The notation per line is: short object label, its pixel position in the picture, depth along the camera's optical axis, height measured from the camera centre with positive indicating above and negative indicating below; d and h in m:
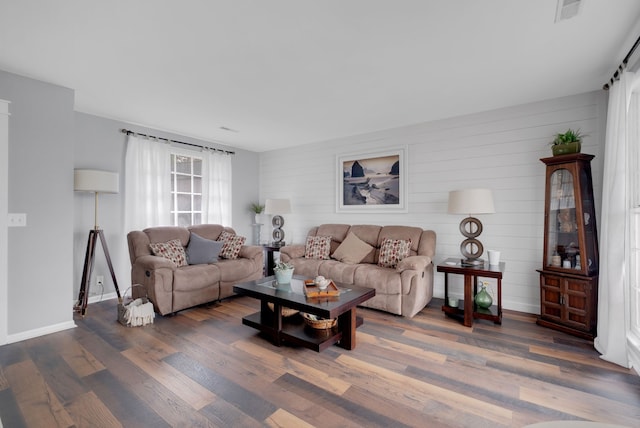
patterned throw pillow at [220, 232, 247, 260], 4.38 -0.58
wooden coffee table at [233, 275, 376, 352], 2.44 -0.95
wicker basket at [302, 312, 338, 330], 2.70 -1.04
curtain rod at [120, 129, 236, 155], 4.12 +1.06
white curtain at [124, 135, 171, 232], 4.16 +0.36
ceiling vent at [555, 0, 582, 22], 1.80 +1.26
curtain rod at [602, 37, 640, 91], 2.18 +1.20
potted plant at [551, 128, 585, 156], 2.93 +0.66
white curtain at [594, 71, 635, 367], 2.36 -0.24
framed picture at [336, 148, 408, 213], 4.41 +0.42
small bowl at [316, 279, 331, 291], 2.67 -0.69
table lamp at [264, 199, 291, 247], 5.20 +0.03
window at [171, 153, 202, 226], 4.77 +0.31
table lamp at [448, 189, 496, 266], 3.22 -0.02
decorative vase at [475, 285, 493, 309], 3.30 -1.01
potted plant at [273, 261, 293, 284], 3.04 -0.67
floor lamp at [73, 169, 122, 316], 3.29 +0.20
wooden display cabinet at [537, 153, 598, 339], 2.81 -0.41
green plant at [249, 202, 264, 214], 5.82 +0.01
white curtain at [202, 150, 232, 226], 5.14 +0.35
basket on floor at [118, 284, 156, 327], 3.05 -1.10
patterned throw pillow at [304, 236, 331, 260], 4.45 -0.60
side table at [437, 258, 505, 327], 3.07 -0.85
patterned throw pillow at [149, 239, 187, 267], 3.73 -0.55
